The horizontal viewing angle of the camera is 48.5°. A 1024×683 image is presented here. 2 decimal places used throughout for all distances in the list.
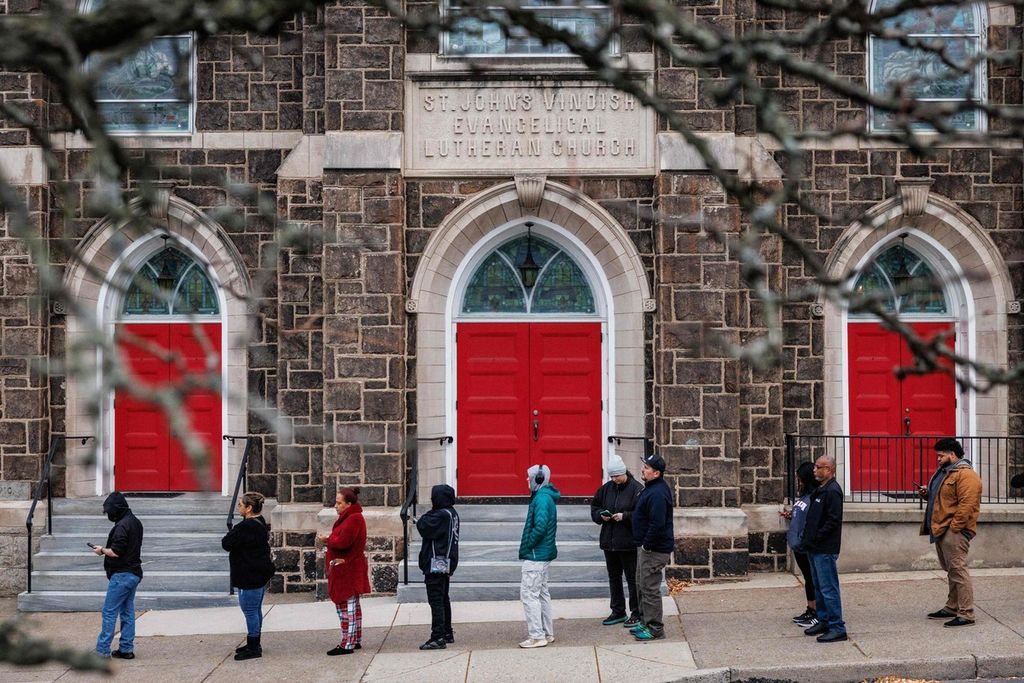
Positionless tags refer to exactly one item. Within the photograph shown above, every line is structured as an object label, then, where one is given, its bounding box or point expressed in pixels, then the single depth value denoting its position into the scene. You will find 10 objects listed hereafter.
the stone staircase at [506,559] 11.77
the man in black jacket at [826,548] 9.51
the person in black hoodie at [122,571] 9.71
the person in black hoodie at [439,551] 9.81
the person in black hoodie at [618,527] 10.27
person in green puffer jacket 9.71
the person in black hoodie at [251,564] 9.71
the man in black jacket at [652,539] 9.77
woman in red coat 9.73
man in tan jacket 9.81
